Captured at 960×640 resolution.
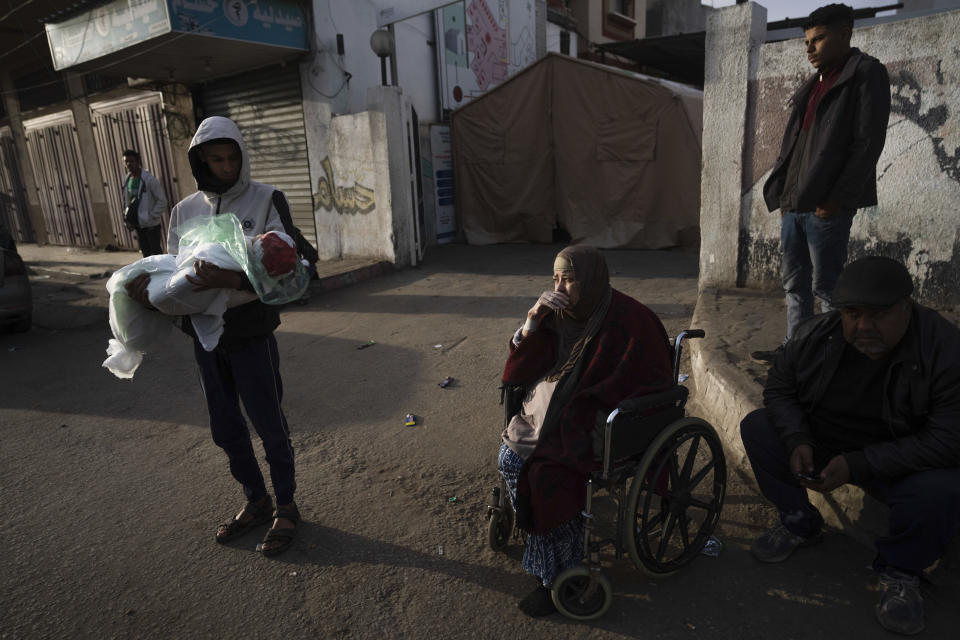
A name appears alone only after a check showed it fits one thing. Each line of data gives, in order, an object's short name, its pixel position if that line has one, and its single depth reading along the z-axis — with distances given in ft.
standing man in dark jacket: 10.58
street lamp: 26.66
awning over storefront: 23.25
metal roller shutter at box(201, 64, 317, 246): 30.42
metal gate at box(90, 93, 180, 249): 35.91
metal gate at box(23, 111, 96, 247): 43.04
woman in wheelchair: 7.24
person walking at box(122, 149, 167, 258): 27.37
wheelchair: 7.00
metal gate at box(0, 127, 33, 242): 49.95
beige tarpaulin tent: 30.30
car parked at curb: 20.11
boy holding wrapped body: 8.05
